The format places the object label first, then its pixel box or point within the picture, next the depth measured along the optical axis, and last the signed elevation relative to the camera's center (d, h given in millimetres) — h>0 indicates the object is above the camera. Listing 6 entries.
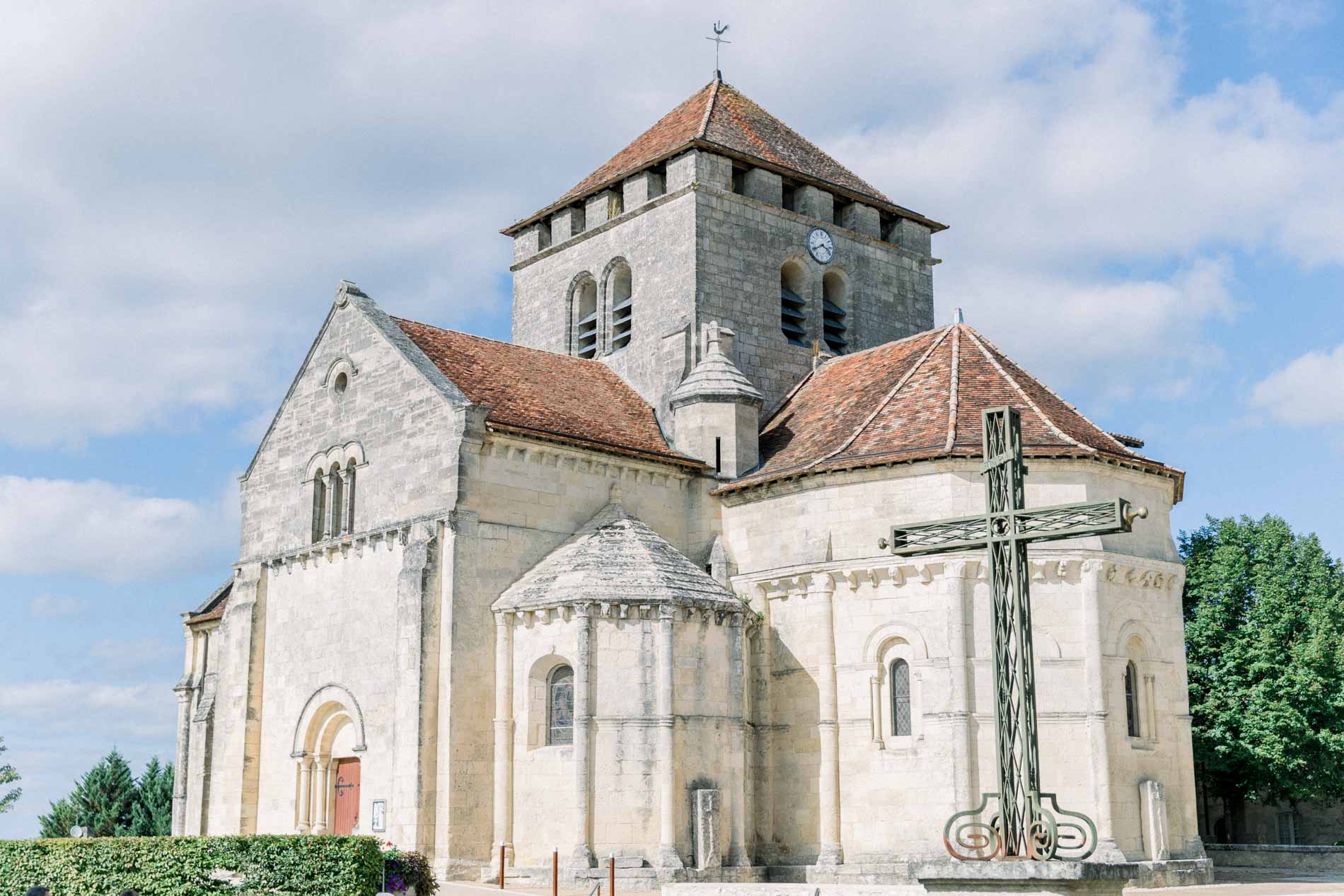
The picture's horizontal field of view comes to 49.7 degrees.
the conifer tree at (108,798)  47156 -1061
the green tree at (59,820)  47406 -1790
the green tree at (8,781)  43250 -478
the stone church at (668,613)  25922 +2764
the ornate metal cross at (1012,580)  12852 +1657
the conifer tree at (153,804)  46094 -1264
